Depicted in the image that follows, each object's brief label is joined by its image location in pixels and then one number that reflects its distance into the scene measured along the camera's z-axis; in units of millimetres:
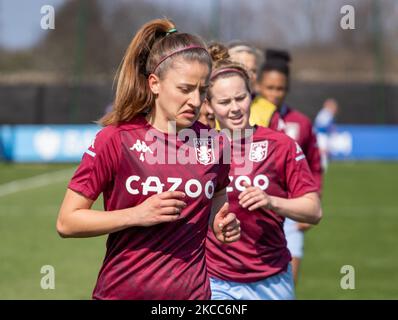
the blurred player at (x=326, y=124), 53094
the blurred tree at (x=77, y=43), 64125
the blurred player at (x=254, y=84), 12422
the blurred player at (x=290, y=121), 13703
